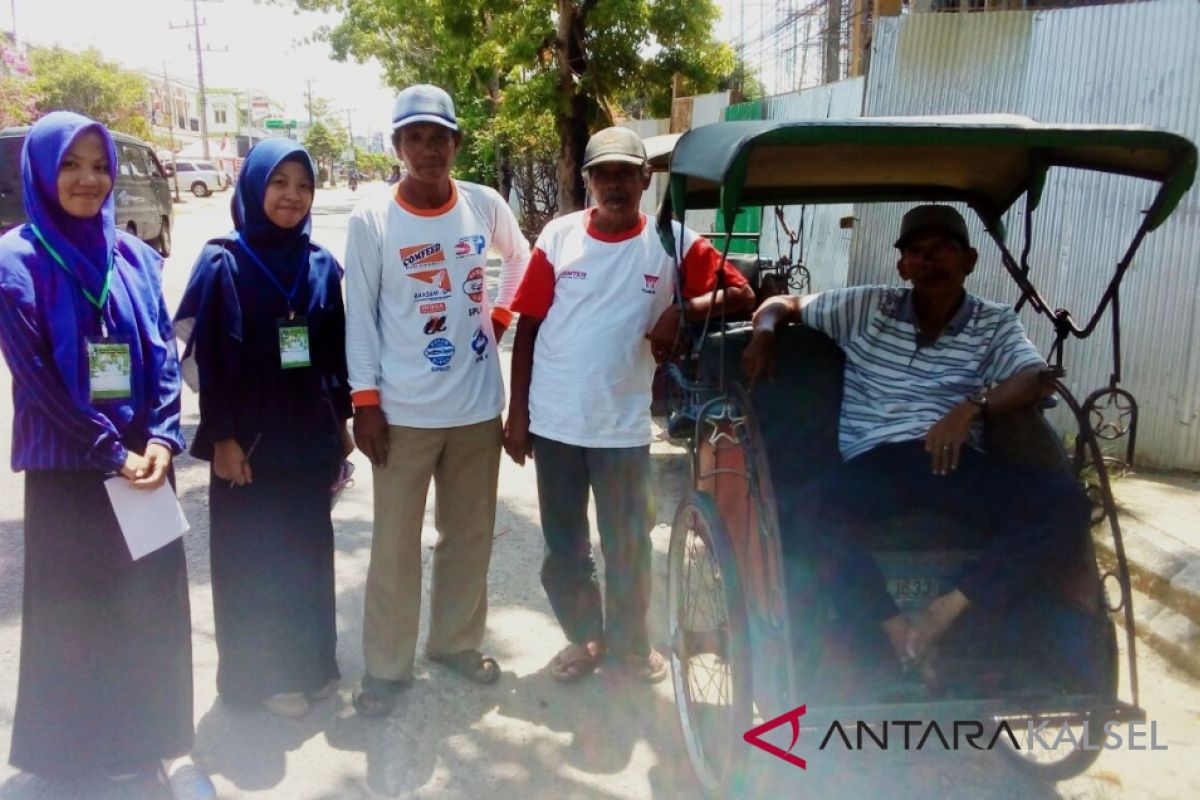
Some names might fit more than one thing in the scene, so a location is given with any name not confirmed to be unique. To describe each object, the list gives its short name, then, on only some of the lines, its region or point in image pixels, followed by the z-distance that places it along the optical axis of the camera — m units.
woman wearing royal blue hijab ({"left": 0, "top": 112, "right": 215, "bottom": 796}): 2.31
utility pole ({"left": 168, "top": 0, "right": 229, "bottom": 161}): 40.72
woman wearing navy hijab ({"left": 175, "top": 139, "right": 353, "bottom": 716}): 2.73
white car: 36.50
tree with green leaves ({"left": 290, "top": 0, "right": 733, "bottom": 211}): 10.36
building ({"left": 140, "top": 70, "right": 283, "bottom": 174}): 46.41
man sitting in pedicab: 2.47
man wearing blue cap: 2.84
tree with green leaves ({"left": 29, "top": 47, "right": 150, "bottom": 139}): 28.52
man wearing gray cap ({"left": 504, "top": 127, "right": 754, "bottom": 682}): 2.99
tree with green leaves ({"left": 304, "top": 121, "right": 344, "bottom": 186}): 63.22
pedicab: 2.29
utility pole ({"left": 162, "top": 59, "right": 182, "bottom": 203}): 52.47
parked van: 12.09
